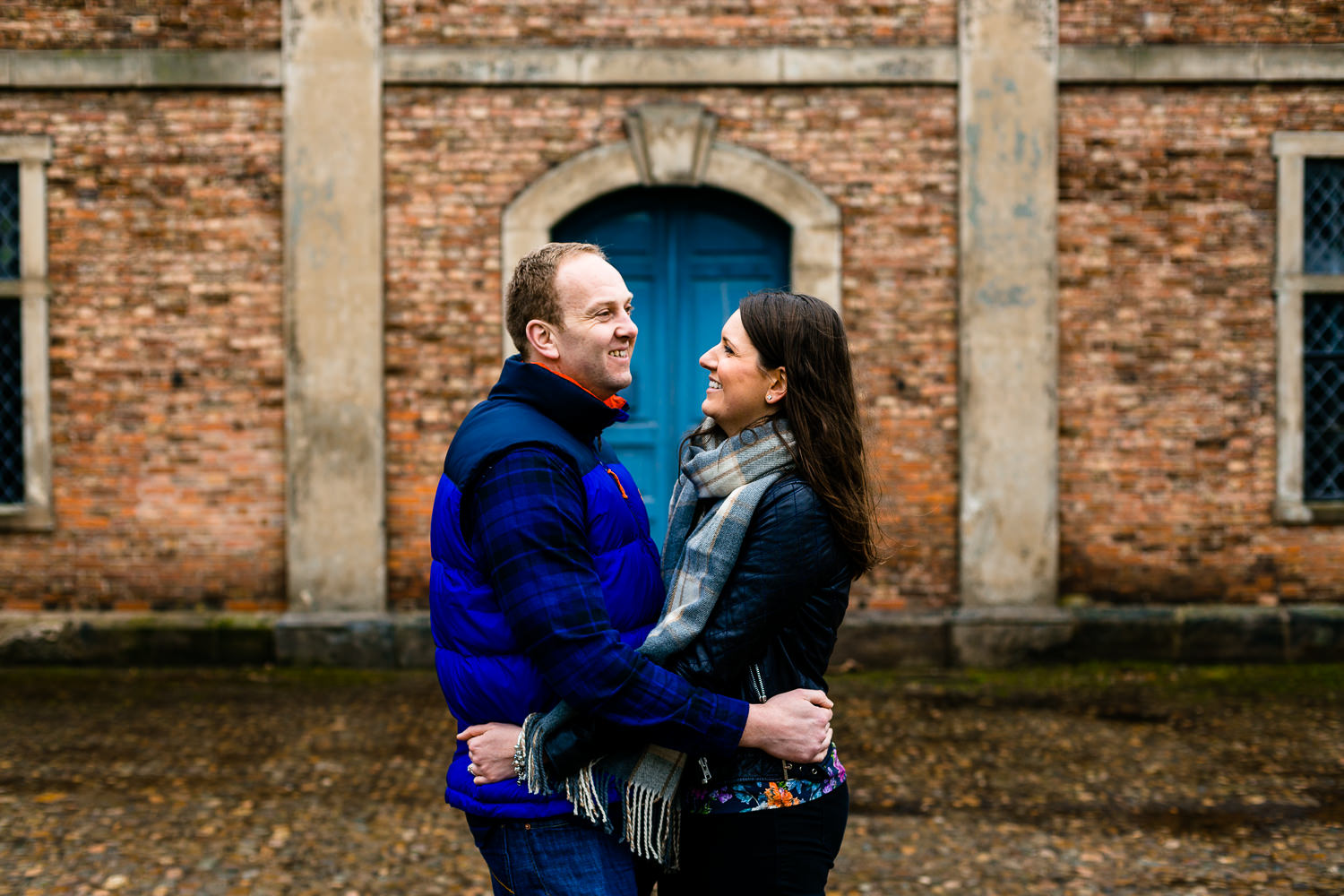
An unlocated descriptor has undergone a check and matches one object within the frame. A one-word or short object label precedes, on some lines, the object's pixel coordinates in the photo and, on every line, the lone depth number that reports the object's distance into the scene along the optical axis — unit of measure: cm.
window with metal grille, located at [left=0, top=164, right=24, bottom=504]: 756
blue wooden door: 770
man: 188
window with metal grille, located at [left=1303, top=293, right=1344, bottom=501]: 764
